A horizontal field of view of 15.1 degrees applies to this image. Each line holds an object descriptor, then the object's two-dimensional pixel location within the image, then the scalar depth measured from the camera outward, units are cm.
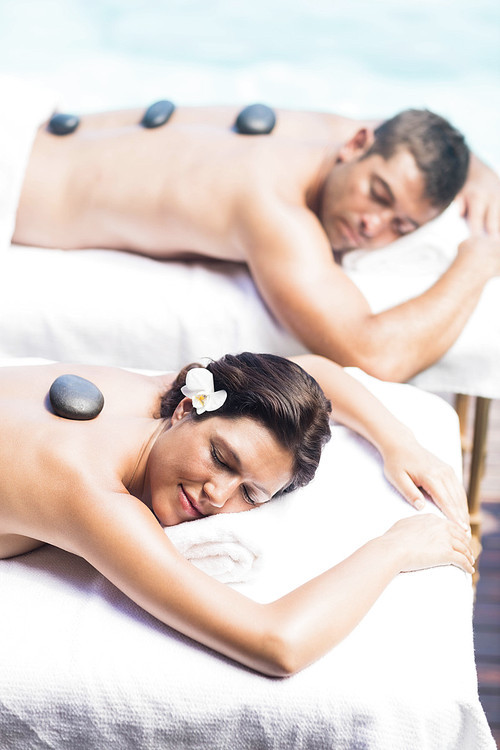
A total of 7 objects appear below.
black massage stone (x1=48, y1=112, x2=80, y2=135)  282
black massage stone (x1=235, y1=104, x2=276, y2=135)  279
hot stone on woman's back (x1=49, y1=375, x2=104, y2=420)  217
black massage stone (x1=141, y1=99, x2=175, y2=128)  282
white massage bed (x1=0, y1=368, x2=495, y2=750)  199
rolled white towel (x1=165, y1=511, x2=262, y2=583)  209
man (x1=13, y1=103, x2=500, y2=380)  255
